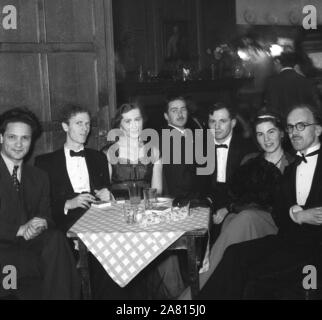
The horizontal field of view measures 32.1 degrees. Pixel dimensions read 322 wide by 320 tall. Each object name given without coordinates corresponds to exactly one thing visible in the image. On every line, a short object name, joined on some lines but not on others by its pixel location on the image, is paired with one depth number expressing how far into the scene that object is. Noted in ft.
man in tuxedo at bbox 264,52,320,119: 20.54
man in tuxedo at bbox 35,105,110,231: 13.52
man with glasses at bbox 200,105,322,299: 10.89
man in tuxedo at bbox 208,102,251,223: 14.29
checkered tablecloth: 10.18
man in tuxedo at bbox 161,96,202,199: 14.87
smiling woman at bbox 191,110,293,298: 11.87
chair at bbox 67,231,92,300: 10.46
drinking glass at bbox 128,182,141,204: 11.66
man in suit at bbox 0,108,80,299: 10.92
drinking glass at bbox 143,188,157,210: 11.78
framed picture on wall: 32.99
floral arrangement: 33.73
